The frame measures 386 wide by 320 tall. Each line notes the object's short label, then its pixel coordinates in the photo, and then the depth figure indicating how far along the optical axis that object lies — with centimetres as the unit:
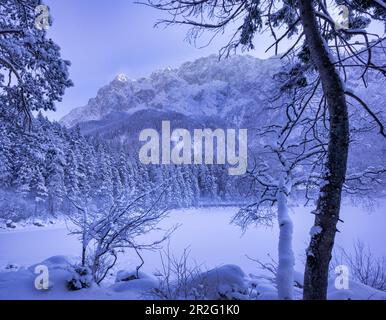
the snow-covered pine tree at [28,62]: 484
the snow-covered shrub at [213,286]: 379
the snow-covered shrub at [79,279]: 427
